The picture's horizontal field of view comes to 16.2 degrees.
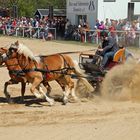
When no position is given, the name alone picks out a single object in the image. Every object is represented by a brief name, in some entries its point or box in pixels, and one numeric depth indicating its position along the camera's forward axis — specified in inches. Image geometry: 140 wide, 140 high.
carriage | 503.5
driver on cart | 504.7
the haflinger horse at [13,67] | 458.6
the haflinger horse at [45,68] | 458.0
